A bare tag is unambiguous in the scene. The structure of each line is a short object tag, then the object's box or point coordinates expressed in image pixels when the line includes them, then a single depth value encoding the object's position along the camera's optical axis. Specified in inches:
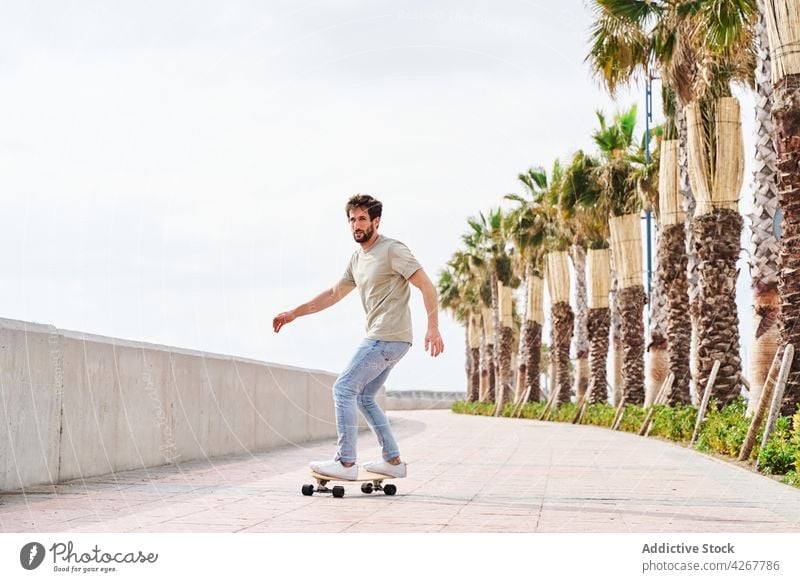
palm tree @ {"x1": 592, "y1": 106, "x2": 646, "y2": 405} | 947.3
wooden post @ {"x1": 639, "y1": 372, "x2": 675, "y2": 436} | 726.5
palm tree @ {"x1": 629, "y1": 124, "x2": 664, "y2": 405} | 817.5
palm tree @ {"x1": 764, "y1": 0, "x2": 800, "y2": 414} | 407.8
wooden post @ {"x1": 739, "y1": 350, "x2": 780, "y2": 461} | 395.9
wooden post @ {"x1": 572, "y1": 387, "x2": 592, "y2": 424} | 1072.2
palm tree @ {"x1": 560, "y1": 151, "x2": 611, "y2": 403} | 1063.0
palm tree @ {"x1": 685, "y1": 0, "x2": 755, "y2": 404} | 582.2
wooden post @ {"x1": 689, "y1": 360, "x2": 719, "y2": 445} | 557.9
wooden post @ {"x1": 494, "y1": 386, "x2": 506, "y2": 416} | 1509.6
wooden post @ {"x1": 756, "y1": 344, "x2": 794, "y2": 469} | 379.9
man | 261.7
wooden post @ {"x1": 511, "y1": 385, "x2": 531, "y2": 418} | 1388.5
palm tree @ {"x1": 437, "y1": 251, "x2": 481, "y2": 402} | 1982.0
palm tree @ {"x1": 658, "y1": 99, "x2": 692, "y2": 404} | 740.0
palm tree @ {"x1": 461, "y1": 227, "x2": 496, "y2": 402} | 1816.4
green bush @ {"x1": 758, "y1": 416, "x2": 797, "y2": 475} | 357.1
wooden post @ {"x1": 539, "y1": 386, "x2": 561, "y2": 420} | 1227.1
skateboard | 270.5
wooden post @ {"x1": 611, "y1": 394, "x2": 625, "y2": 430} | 865.5
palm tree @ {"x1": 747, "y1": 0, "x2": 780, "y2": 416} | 461.4
